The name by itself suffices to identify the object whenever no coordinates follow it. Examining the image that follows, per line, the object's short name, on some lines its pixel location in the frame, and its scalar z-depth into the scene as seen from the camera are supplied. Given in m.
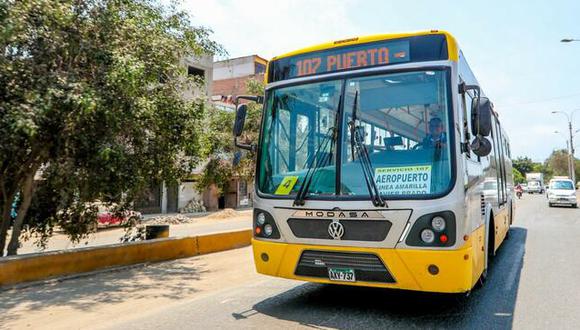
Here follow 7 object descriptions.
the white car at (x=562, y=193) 28.38
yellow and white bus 4.70
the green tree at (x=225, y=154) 28.39
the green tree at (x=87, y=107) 6.91
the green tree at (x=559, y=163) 86.53
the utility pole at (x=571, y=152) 48.47
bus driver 4.90
